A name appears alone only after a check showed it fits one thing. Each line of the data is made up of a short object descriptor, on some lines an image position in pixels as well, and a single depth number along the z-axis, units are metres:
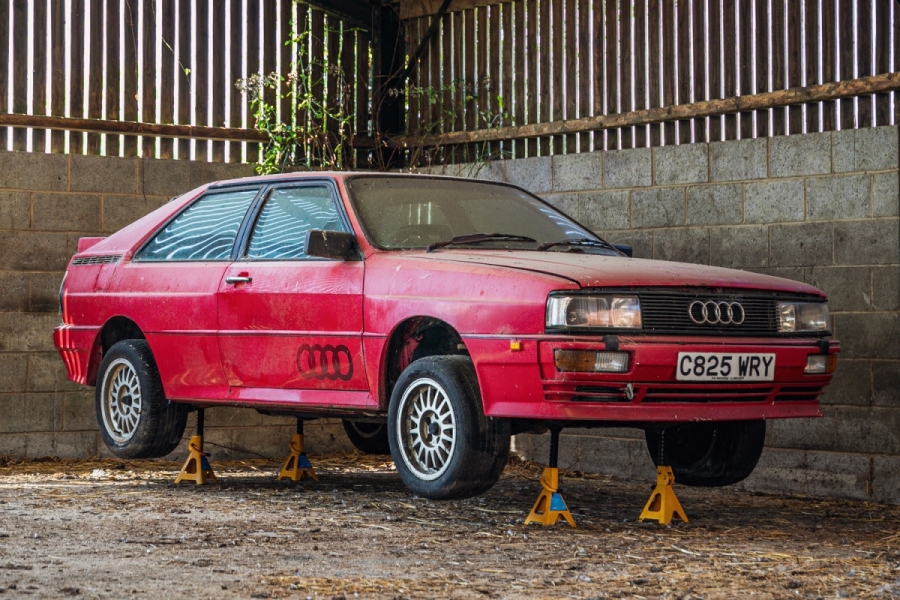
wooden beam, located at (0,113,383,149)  16.06
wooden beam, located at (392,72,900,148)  13.58
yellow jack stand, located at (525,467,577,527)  10.12
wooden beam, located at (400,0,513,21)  18.46
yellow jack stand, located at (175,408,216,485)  13.28
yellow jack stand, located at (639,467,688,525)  10.50
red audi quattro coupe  9.26
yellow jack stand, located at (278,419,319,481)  13.88
